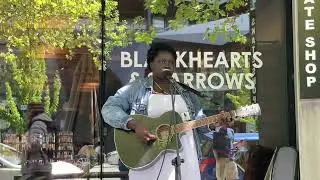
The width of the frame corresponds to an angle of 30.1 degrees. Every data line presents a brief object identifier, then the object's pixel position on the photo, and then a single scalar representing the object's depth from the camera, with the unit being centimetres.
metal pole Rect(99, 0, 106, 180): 598
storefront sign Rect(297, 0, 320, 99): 504
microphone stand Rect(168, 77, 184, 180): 418
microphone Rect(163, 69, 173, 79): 455
